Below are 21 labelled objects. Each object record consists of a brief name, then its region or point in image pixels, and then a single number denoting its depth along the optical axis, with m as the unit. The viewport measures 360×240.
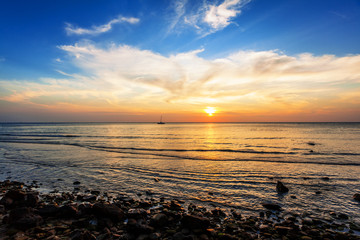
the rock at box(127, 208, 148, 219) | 7.55
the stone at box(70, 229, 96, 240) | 5.95
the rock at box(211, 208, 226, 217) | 8.16
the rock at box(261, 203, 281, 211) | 9.00
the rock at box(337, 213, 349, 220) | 8.09
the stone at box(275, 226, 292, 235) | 6.71
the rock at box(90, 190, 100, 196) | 10.74
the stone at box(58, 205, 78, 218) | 7.60
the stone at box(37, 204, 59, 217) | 7.59
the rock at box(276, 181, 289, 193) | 11.38
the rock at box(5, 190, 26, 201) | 8.69
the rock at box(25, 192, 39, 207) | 8.50
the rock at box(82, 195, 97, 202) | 9.64
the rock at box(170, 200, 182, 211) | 8.72
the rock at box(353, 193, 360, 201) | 10.06
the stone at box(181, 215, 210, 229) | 6.76
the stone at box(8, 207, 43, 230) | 6.58
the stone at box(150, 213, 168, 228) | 6.95
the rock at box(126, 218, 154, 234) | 6.49
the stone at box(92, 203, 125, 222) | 7.36
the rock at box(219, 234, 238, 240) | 6.15
